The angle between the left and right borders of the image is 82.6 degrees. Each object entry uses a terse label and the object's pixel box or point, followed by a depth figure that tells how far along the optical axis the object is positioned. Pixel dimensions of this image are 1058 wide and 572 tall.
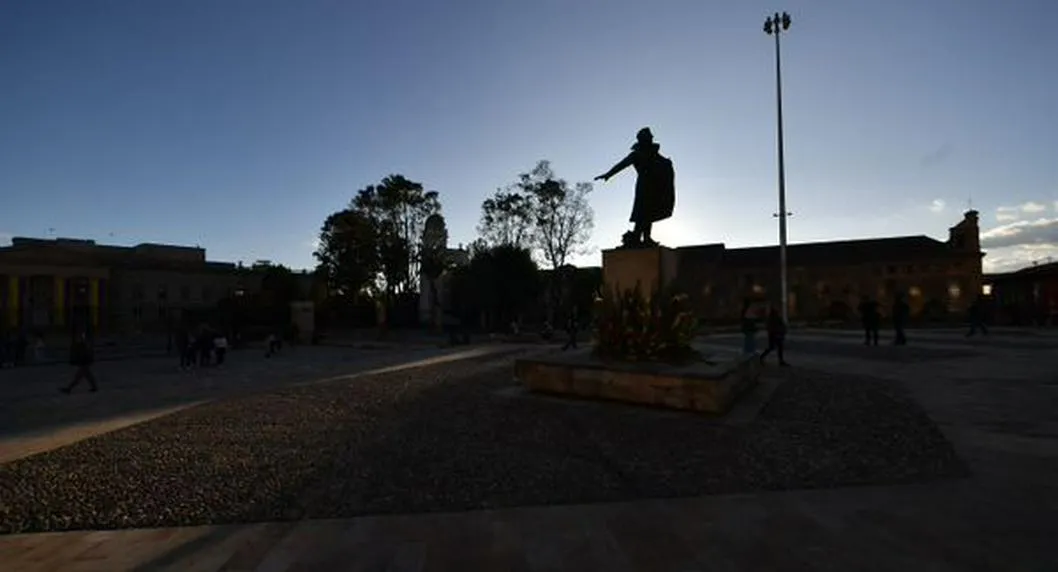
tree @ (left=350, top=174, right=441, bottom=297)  51.91
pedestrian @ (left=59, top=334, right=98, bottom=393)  15.24
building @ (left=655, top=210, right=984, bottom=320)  63.28
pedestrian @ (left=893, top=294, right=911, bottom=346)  21.33
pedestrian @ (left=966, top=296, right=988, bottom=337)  27.34
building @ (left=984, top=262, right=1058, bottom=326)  37.69
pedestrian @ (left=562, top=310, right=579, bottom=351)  24.94
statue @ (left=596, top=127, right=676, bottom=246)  11.71
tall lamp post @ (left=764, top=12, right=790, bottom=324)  29.92
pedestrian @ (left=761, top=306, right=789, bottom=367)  15.23
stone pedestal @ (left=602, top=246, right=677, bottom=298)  10.70
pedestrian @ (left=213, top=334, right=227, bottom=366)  24.47
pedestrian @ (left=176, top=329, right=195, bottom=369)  22.85
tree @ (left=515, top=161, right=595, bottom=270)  46.53
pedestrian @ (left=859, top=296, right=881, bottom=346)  21.57
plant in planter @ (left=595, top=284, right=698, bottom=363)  9.56
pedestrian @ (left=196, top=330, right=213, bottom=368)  23.88
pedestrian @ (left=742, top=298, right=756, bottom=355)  16.19
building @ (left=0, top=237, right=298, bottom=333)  57.84
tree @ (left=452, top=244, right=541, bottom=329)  48.19
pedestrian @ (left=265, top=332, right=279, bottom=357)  29.55
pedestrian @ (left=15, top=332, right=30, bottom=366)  27.24
